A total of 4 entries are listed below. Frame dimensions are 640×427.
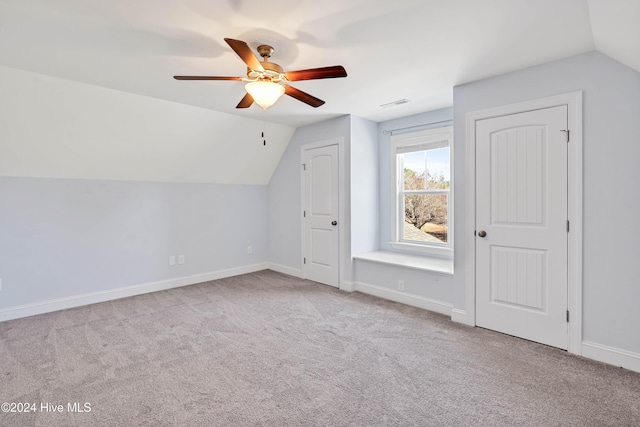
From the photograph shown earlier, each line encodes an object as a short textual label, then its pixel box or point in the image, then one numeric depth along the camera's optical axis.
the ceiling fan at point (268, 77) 2.08
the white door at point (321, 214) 4.54
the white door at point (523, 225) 2.65
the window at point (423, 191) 4.05
